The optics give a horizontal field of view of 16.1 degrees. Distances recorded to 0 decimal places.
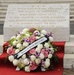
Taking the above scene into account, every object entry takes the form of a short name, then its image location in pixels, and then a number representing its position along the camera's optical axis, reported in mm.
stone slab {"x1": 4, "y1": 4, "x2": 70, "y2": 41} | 6258
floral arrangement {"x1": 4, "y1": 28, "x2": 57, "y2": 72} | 4887
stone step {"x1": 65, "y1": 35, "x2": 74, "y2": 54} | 5723
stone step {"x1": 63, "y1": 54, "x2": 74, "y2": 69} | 5320
